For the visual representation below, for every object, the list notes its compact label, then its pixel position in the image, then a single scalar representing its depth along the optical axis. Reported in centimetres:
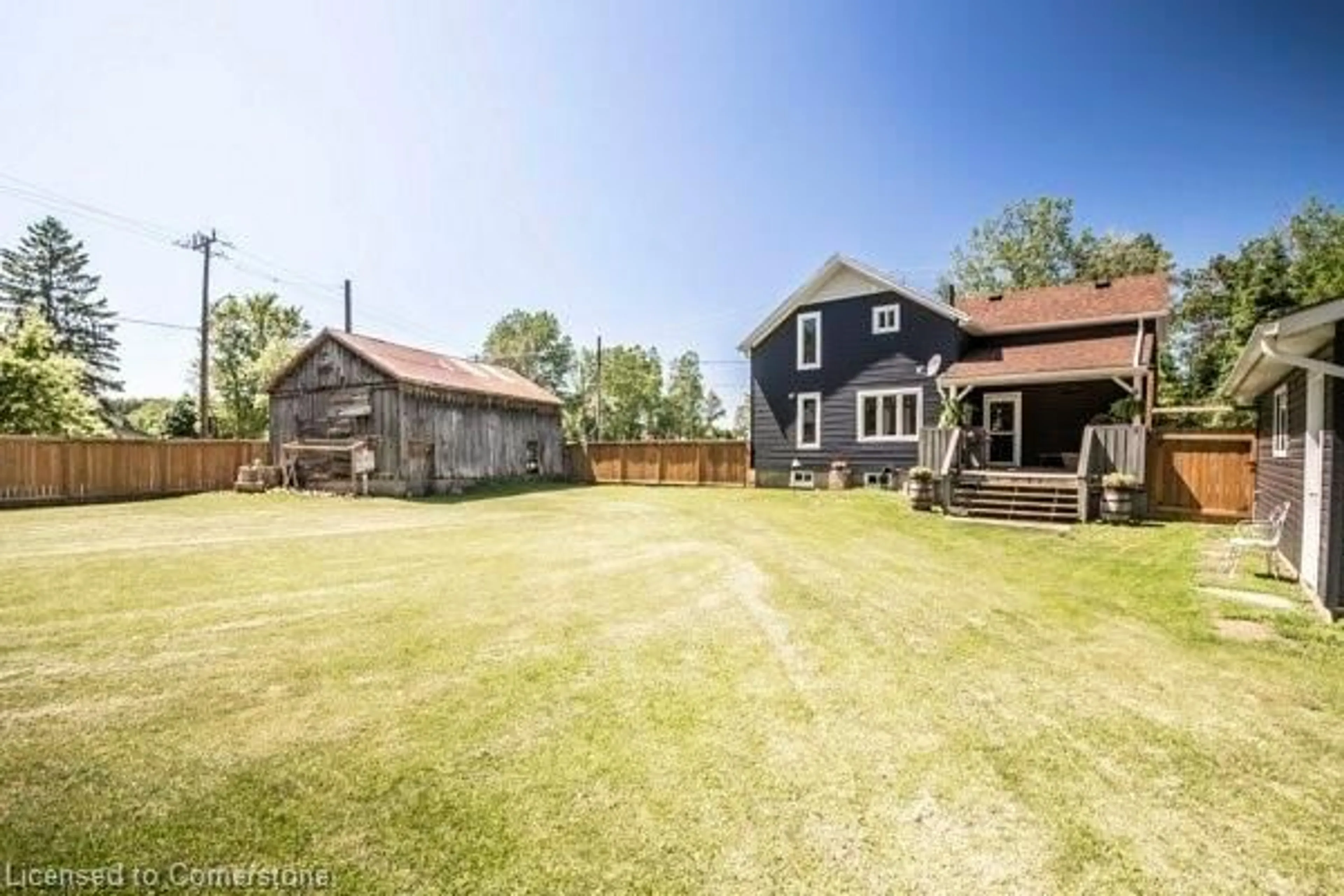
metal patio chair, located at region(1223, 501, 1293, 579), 795
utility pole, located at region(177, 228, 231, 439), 2308
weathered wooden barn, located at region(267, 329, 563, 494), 2009
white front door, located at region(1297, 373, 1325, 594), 692
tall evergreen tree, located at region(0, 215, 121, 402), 4819
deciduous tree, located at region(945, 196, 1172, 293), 3634
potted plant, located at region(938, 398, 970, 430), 1562
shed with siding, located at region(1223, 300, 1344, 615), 623
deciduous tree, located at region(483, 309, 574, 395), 5803
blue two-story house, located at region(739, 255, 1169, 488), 1712
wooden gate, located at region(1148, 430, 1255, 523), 1282
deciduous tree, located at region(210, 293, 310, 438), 3941
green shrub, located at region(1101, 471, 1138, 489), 1228
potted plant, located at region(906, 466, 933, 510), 1425
